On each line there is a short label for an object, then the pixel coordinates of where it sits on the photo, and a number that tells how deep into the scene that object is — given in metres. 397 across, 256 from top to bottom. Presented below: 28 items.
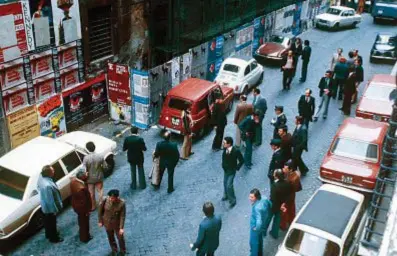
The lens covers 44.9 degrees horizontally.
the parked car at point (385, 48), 22.92
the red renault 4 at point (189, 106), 15.19
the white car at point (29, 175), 10.39
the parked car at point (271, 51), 22.31
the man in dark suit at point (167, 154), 12.15
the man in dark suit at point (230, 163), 11.33
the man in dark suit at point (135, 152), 12.15
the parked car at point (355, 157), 11.84
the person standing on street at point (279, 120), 13.53
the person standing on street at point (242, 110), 14.22
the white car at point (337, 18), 29.14
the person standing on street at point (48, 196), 10.13
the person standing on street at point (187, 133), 13.77
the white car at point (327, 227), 9.04
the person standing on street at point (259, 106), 14.66
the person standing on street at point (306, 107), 14.73
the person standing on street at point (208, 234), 8.77
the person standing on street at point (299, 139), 12.73
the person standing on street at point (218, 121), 14.30
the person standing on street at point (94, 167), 11.31
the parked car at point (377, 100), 15.25
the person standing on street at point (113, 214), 9.46
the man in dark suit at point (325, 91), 16.33
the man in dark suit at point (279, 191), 10.09
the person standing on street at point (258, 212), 9.30
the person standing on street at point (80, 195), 10.06
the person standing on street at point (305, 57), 19.06
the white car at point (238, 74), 18.62
